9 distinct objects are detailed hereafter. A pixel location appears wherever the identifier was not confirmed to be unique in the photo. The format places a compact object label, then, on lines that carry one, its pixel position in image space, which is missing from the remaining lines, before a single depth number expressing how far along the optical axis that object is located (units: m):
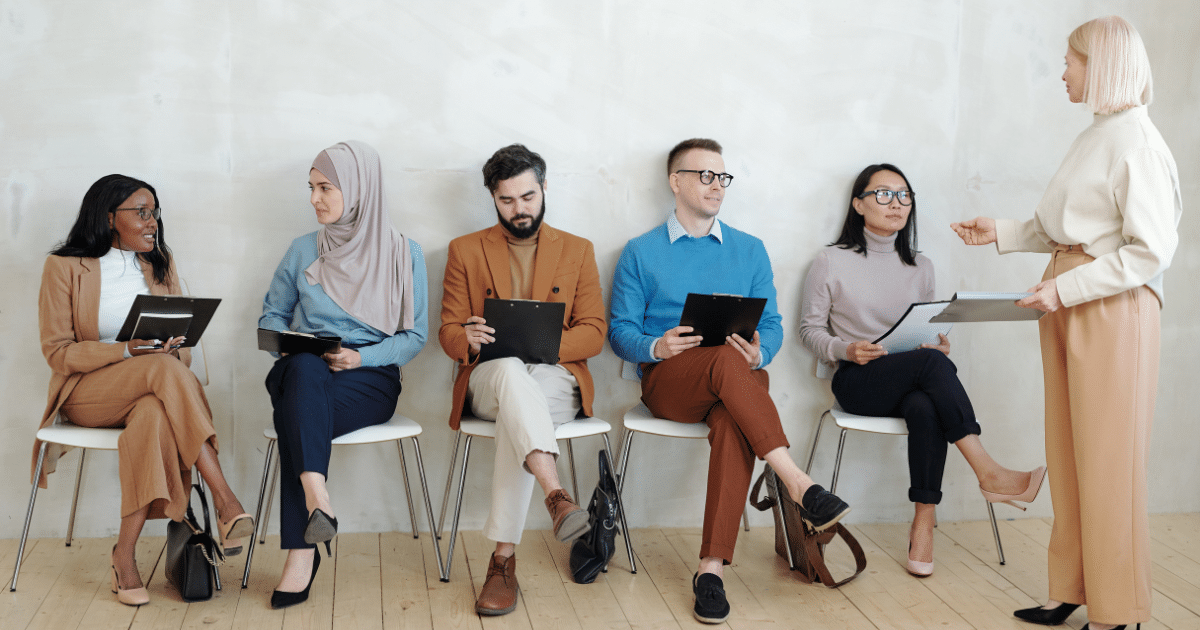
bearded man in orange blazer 2.51
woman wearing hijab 2.64
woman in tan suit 2.42
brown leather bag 2.62
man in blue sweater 2.50
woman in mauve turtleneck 2.77
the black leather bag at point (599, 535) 2.67
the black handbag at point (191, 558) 2.44
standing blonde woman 2.17
